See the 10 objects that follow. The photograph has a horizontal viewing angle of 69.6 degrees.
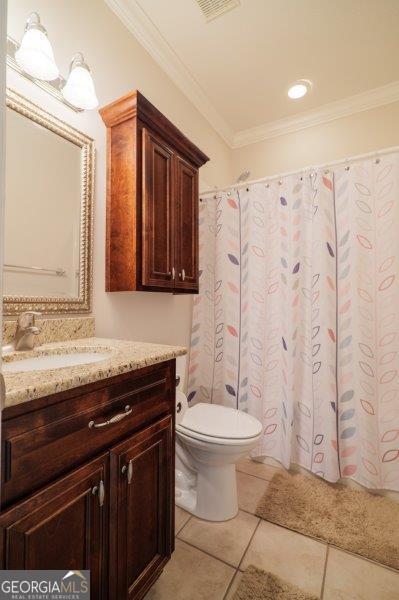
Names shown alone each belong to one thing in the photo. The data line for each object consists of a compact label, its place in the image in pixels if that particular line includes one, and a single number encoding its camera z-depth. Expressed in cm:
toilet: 132
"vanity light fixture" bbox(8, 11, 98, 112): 105
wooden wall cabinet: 136
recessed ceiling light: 206
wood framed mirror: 110
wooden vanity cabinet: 61
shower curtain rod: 158
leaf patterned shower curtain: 159
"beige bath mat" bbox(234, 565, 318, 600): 104
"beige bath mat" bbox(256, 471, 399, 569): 127
